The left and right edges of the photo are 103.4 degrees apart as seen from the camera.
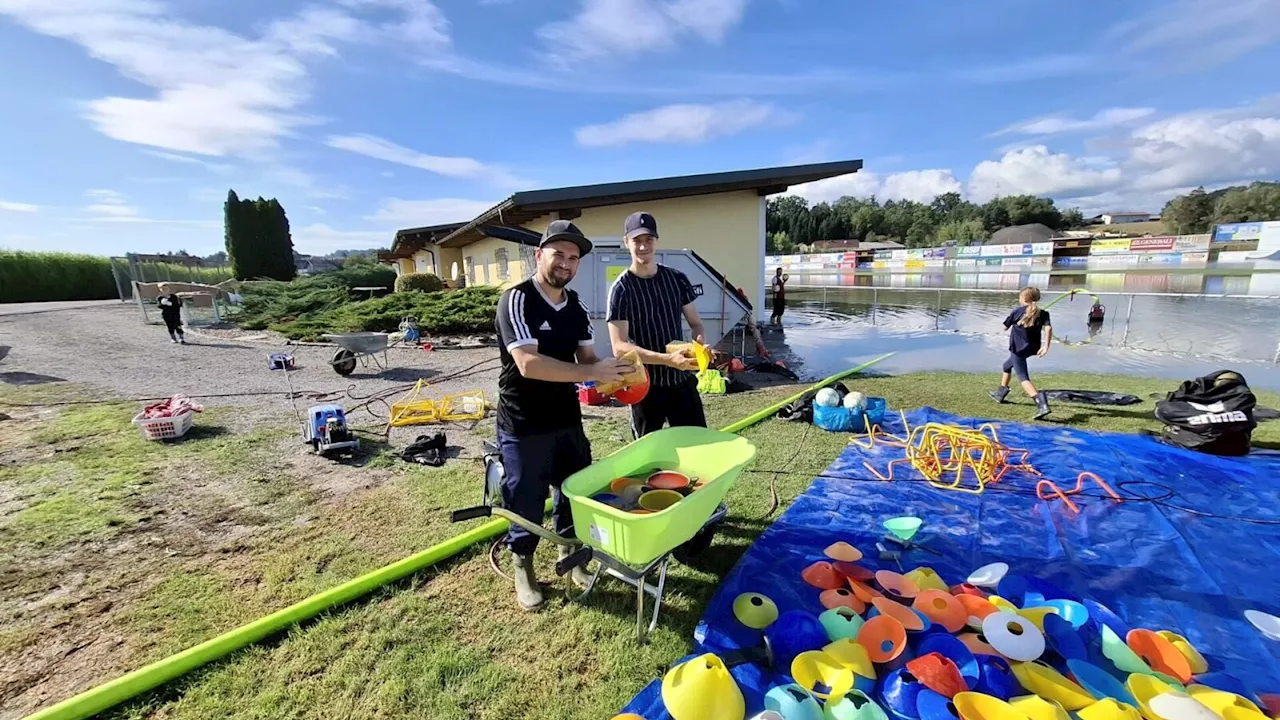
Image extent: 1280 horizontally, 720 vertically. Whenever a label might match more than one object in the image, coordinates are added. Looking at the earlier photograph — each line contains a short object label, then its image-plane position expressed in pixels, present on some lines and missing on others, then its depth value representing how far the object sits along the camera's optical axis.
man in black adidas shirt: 2.27
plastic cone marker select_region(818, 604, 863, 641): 2.21
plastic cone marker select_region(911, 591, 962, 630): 2.25
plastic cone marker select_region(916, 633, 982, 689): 1.95
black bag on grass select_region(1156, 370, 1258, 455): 4.19
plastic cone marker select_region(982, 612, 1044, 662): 2.03
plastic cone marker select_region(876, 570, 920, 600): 2.46
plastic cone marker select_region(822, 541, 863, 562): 2.84
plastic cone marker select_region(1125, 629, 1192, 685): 2.03
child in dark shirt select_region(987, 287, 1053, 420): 5.89
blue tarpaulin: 2.33
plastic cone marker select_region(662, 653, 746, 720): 1.78
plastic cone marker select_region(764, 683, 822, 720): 1.79
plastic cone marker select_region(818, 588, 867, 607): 2.41
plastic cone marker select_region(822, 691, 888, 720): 1.79
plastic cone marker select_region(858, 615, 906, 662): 2.07
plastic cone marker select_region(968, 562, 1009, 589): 2.57
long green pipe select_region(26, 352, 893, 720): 1.90
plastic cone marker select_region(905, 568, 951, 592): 2.53
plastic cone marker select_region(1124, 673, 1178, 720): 1.85
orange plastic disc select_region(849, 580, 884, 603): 2.45
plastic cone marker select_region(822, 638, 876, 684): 2.00
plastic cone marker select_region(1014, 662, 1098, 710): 1.83
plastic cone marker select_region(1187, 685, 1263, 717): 1.77
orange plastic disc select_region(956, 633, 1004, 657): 2.07
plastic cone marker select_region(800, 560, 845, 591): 2.63
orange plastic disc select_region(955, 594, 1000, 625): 2.31
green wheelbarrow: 1.93
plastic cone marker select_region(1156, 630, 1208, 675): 2.06
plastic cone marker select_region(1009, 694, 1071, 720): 1.70
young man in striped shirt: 2.81
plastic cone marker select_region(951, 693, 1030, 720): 1.71
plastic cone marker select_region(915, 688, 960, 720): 1.79
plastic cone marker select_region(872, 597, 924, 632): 2.21
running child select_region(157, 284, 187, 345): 11.21
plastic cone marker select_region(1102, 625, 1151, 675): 2.02
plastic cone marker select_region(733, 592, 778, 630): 2.33
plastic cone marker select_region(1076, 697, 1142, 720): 1.70
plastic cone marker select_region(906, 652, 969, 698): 1.88
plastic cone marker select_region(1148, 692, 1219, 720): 1.69
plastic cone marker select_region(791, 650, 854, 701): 1.91
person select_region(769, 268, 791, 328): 14.05
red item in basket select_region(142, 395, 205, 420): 4.99
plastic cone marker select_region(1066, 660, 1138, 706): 1.91
